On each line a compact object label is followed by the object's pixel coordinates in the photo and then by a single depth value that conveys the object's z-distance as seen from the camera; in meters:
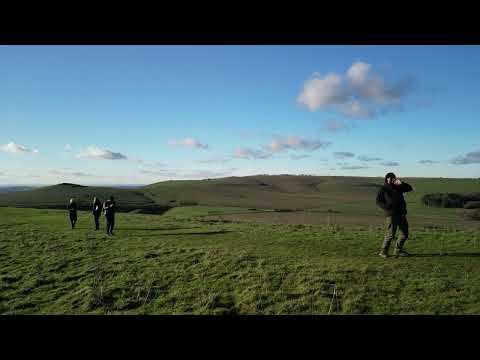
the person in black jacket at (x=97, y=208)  21.67
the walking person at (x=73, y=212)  22.59
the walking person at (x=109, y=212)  19.50
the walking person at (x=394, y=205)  11.04
